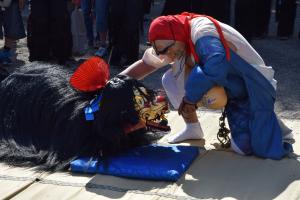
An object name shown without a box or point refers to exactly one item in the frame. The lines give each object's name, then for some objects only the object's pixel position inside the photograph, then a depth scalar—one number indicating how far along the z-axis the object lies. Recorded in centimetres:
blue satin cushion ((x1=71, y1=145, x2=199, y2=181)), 254
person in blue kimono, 261
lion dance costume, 271
